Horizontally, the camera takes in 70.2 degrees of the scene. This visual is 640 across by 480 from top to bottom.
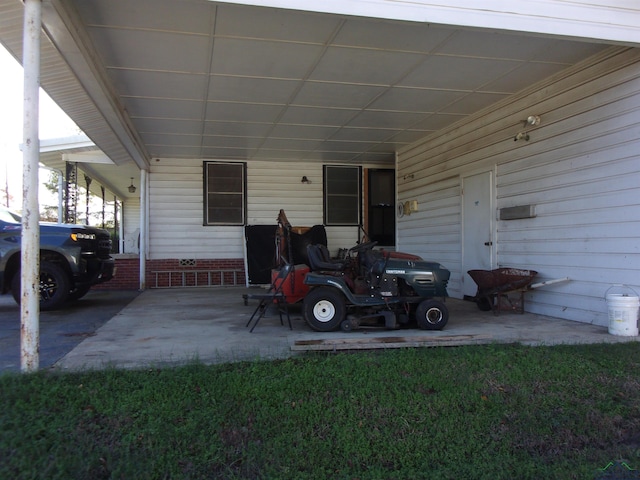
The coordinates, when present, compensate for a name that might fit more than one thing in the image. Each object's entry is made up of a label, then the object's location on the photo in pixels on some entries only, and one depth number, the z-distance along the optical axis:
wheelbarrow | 6.74
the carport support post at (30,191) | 3.90
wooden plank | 4.69
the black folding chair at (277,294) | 6.02
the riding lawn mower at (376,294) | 5.73
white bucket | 5.25
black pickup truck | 7.13
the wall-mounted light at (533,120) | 6.91
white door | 8.04
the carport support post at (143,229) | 11.01
